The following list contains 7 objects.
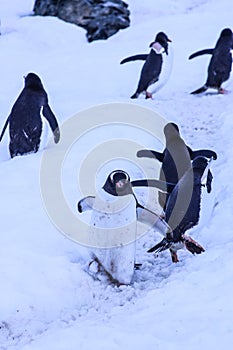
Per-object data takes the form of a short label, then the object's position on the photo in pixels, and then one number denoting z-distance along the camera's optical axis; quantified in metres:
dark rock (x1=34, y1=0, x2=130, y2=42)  24.50
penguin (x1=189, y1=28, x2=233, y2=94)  15.85
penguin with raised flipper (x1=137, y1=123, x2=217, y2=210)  9.20
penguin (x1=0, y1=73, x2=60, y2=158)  11.52
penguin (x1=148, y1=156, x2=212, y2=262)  7.63
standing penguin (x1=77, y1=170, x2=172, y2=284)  7.15
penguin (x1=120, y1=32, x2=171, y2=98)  16.01
